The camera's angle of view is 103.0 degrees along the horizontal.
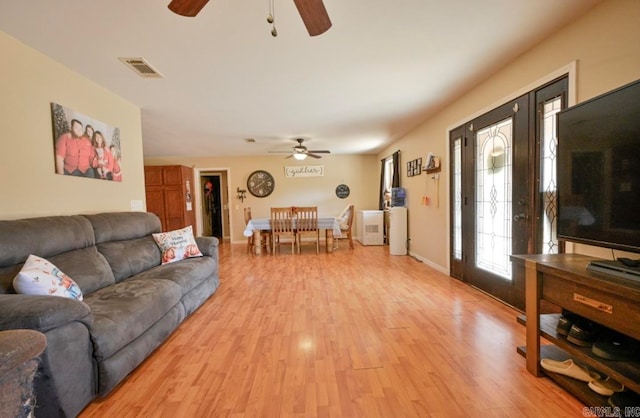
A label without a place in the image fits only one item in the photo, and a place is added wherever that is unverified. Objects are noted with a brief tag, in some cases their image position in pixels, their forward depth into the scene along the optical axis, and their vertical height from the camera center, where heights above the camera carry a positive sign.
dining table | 5.21 -0.56
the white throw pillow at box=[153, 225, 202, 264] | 2.78 -0.47
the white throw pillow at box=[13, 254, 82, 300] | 1.43 -0.43
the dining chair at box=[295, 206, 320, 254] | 5.18 -0.42
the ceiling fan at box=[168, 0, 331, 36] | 1.29 +1.00
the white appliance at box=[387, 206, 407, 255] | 4.93 -0.60
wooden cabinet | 5.39 +0.20
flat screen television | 1.19 +0.12
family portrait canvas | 2.25 +0.60
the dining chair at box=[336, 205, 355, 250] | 5.56 -0.50
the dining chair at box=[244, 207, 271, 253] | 5.51 -0.85
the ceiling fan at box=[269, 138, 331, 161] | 5.03 +0.98
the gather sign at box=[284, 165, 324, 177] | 6.82 +0.81
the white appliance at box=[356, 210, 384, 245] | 6.02 -0.70
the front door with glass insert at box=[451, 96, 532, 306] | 2.35 -0.02
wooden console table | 1.08 -0.56
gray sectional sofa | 1.18 -0.63
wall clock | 6.80 +0.51
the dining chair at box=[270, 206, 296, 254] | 5.17 -0.41
